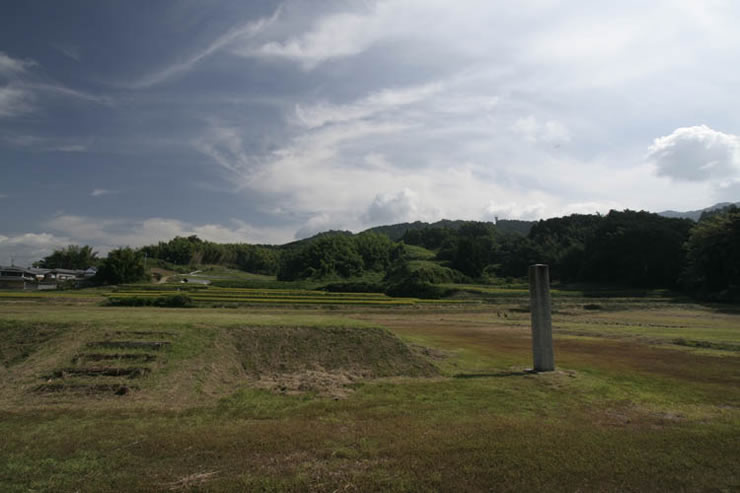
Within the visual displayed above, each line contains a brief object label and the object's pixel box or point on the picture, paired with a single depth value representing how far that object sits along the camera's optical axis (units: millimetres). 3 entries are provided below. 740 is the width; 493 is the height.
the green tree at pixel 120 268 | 59094
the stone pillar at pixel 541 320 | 14977
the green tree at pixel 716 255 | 54750
